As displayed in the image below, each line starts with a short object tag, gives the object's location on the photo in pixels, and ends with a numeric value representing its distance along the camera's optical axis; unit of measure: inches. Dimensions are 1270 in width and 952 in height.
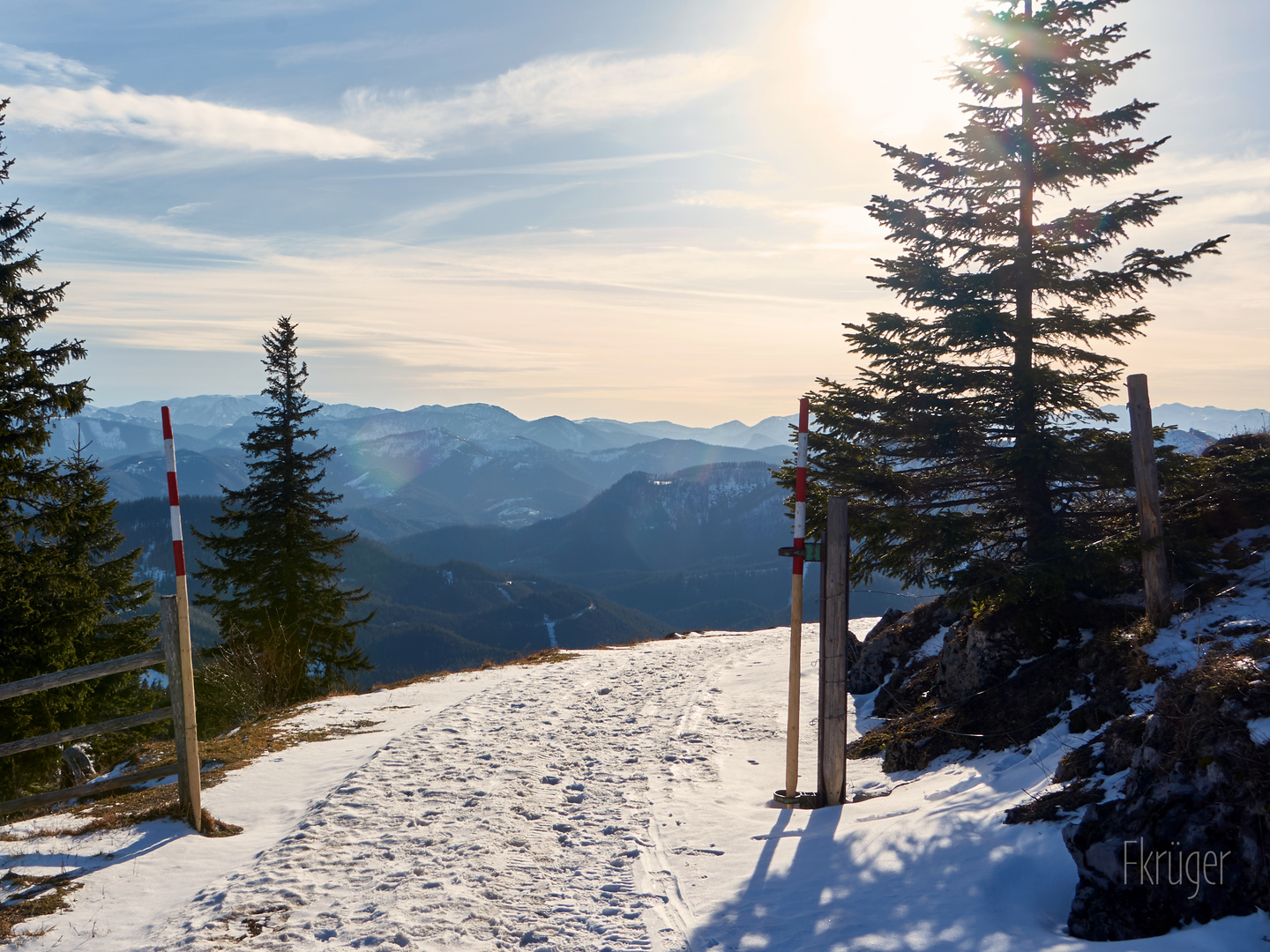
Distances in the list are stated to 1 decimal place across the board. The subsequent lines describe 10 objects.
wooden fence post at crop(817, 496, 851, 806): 285.1
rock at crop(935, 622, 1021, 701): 374.6
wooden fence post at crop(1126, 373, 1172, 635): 312.2
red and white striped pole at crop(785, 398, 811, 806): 290.2
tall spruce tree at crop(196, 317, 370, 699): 1005.2
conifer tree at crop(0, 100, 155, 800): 639.8
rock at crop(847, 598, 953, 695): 525.0
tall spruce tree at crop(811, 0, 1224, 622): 402.6
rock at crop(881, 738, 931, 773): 335.6
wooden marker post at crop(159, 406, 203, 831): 274.4
